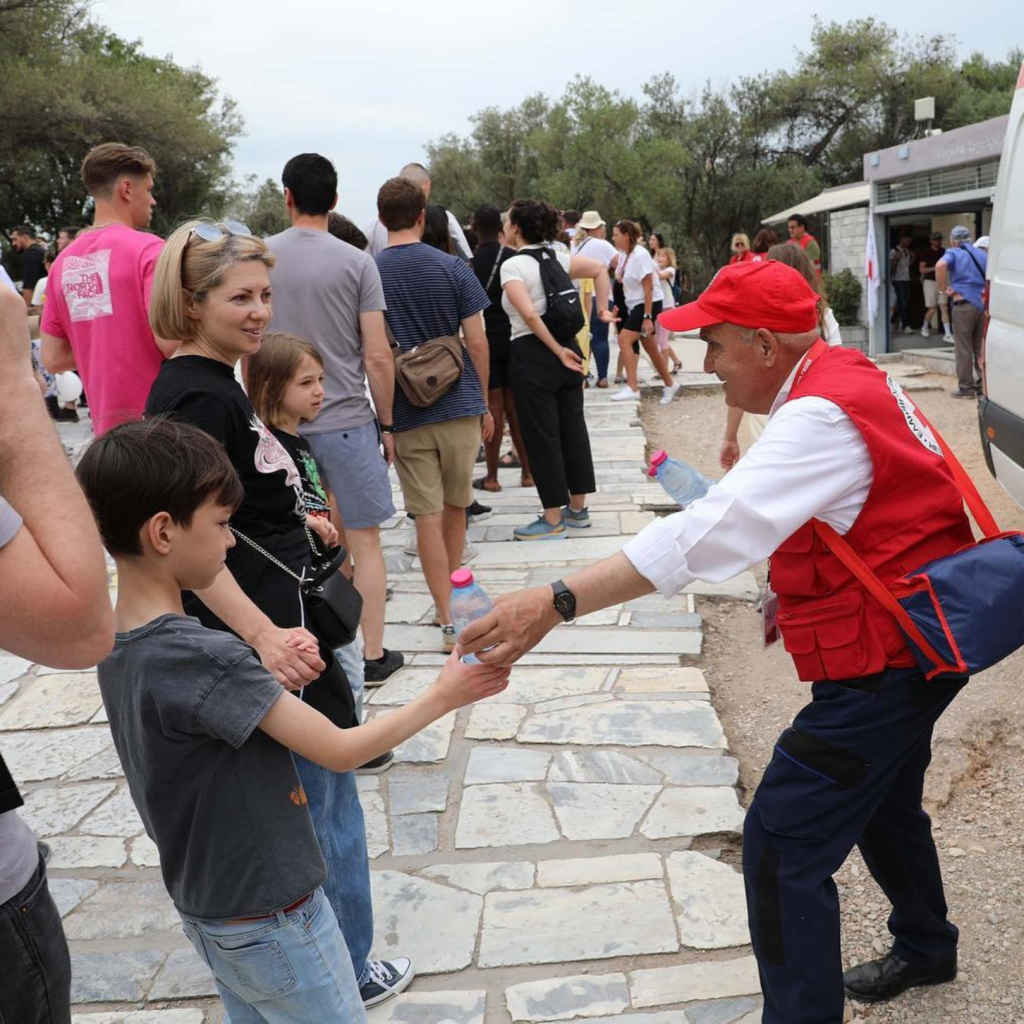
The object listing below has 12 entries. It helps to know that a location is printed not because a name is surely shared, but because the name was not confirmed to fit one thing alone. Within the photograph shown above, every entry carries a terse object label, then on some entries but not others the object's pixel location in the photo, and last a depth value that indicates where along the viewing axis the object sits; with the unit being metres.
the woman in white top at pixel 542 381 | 6.95
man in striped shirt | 5.45
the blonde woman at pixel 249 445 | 2.69
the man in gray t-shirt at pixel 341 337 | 4.68
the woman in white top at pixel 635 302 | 11.91
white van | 5.33
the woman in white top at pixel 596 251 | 12.19
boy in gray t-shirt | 1.87
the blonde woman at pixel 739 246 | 12.95
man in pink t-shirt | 4.30
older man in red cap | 2.22
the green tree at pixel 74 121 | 26.36
